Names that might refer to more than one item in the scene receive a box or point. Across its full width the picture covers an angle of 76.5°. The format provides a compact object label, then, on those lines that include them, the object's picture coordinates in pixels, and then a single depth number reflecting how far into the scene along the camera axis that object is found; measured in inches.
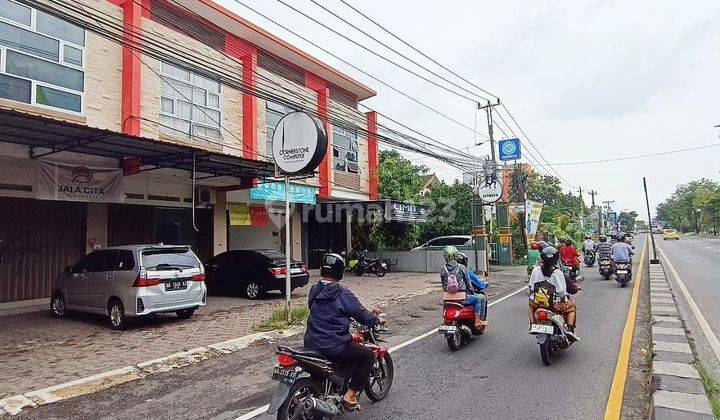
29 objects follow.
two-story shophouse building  410.3
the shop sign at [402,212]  787.4
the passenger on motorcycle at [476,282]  277.3
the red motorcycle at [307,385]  147.6
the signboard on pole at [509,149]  864.9
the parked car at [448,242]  844.6
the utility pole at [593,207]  2495.0
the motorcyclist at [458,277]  270.1
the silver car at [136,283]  338.3
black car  503.2
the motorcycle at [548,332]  224.8
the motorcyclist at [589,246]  823.3
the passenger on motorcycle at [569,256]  525.7
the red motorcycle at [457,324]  260.5
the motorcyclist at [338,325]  159.2
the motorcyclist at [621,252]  520.7
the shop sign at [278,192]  589.6
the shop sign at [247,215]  616.2
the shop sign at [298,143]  364.5
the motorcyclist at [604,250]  605.9
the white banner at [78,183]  406.9
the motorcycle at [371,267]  770.2
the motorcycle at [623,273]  514.6
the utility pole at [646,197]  983.8
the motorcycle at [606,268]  590.2
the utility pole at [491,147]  748.6
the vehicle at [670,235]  2282.7
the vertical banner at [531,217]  945.4
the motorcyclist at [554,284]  239.9
